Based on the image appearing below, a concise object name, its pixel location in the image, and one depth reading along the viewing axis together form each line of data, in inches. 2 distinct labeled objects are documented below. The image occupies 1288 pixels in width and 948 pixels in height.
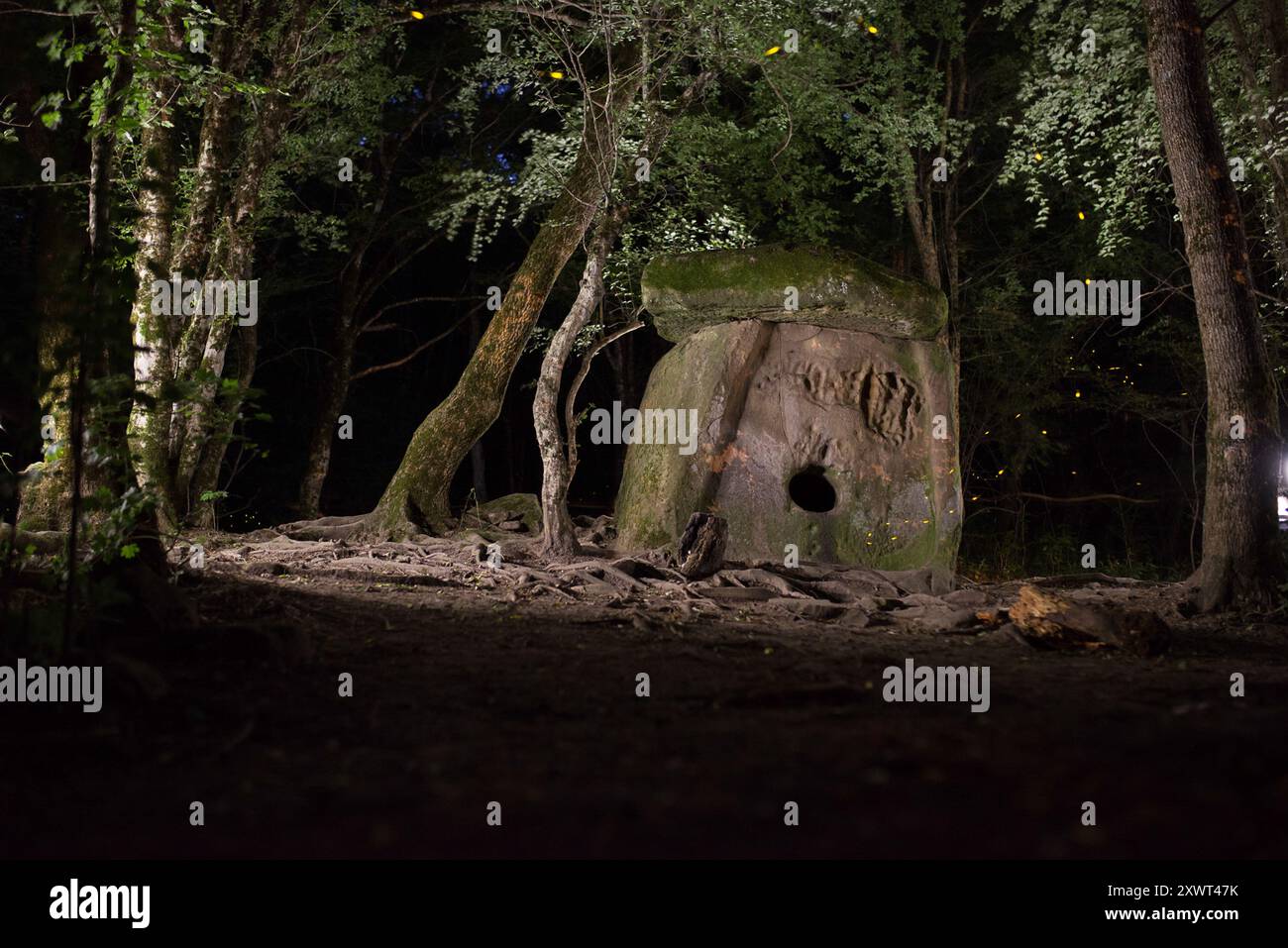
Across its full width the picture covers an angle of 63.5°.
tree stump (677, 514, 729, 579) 348.5
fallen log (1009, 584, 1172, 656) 250.4
